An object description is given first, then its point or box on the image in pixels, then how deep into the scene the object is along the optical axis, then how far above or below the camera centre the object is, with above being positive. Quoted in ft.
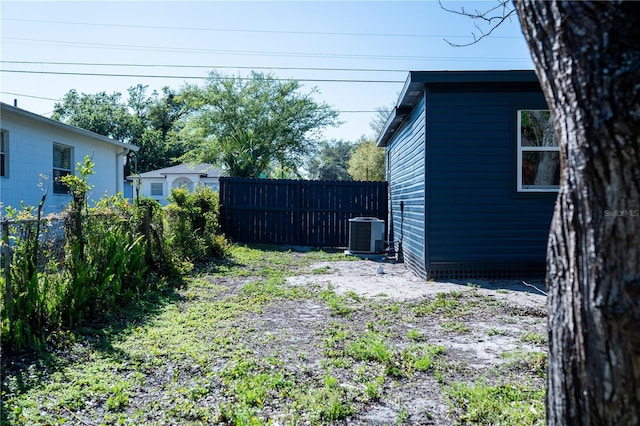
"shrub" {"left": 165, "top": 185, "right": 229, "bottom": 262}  26.87 -1.67
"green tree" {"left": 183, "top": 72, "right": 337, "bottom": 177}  79.97 +13.90
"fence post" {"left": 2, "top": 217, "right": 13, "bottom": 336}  12.21 -1.83
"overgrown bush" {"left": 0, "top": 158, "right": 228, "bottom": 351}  12.73 -2.20
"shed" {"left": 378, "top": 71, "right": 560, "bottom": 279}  24.18 +1.15
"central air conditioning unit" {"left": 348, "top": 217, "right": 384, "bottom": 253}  35.53 -2.56
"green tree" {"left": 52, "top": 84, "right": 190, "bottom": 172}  129.70 +23.34
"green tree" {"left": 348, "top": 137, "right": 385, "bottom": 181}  92.38 +7.61
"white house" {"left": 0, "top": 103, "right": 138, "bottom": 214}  33.37 +3.68
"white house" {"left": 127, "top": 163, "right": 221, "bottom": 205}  91.71 +4.50
